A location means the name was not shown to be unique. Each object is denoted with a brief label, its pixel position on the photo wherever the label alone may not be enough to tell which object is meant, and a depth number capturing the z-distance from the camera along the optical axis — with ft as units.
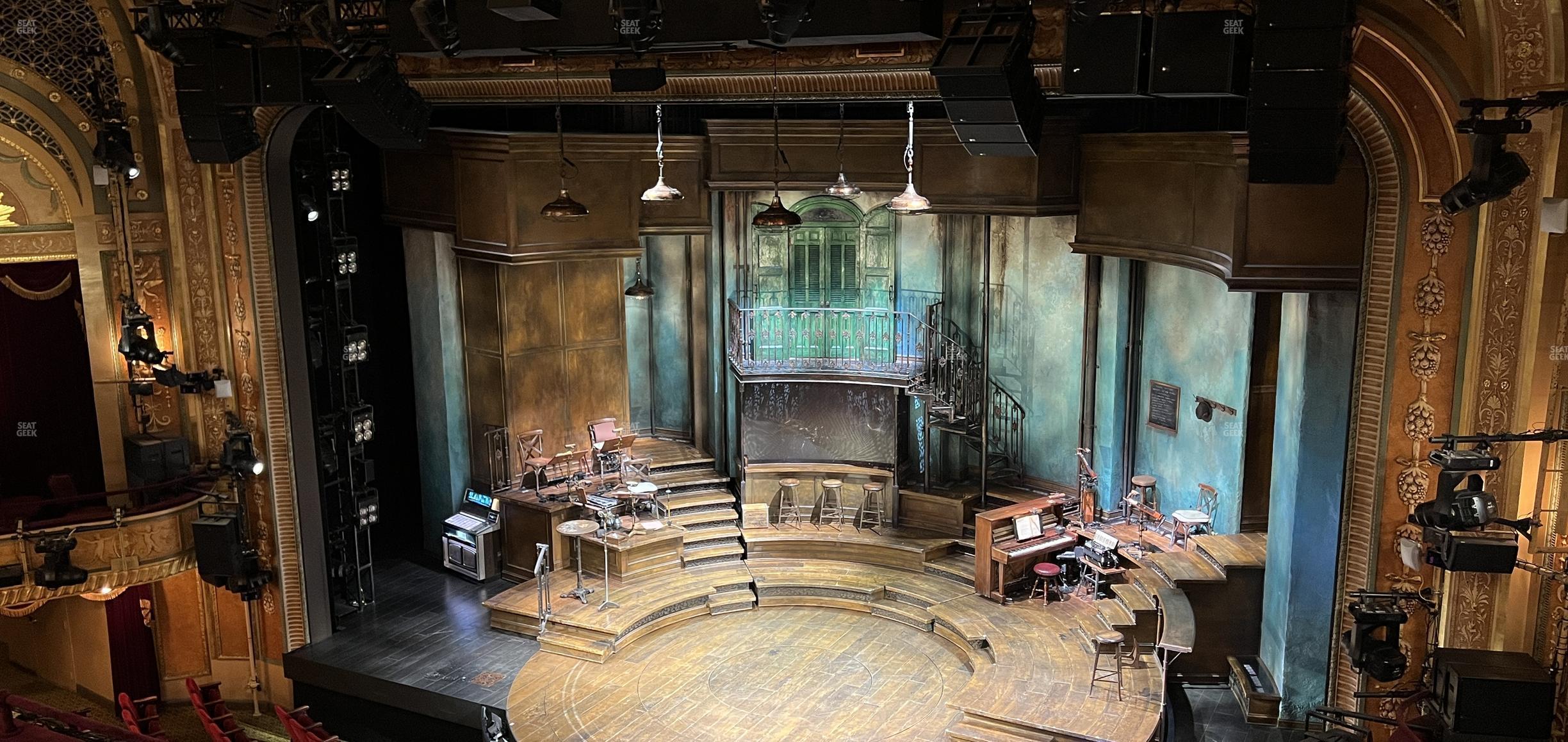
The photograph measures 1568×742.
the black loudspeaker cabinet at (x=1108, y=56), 21.81
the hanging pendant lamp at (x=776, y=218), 36.47
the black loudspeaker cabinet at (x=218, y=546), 36.29
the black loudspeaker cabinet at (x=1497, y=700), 22.67
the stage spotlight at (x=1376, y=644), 24.79
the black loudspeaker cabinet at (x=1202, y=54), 21.36
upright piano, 40.93
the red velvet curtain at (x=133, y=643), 38.32
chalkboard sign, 41.88
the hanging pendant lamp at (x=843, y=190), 37.40
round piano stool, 40.14
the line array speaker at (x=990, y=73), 22.43
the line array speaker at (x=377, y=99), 26.86
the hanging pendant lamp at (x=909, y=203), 36.32
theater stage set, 24.02
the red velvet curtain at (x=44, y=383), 37.40
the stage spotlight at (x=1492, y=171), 21.42
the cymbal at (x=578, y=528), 41.50
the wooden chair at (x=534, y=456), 45.29
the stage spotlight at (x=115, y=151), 34.50
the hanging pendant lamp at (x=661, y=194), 37.27
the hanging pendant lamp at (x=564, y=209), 35.65
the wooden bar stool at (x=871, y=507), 46.57
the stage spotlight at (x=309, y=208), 37.37
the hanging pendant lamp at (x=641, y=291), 46.03
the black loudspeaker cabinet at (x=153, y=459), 36.27
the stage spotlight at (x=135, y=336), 35.32
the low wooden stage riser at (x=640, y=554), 42.98
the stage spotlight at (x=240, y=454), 36.58
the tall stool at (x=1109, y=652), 33.88
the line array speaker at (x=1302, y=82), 20.27
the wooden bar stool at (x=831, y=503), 46.80
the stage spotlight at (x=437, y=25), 23.91
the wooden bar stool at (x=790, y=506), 47.55
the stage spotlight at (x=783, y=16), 22.52
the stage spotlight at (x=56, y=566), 33.76
